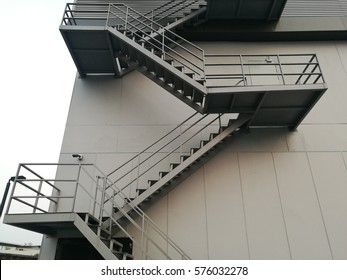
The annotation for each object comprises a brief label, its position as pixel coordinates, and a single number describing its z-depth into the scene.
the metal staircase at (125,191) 4.96
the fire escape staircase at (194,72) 6.42
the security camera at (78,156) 7.48
